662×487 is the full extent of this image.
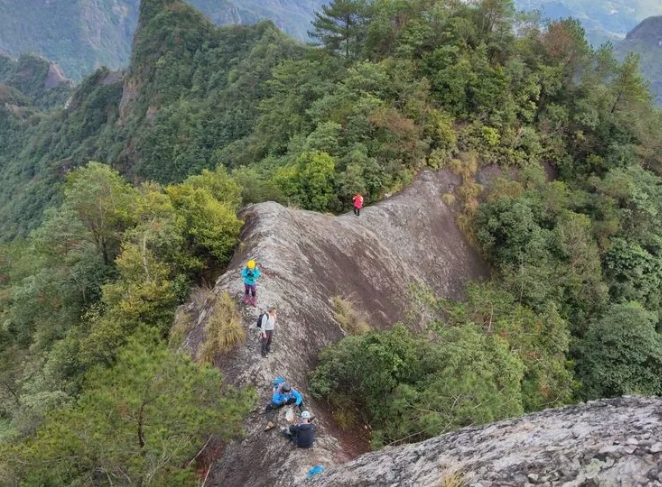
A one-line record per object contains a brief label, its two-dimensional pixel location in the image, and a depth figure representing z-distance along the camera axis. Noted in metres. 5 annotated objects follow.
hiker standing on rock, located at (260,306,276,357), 11.42
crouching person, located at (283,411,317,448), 9.67
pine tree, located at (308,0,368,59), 38.84
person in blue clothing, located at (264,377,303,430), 10.37
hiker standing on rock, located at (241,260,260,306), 12.51
